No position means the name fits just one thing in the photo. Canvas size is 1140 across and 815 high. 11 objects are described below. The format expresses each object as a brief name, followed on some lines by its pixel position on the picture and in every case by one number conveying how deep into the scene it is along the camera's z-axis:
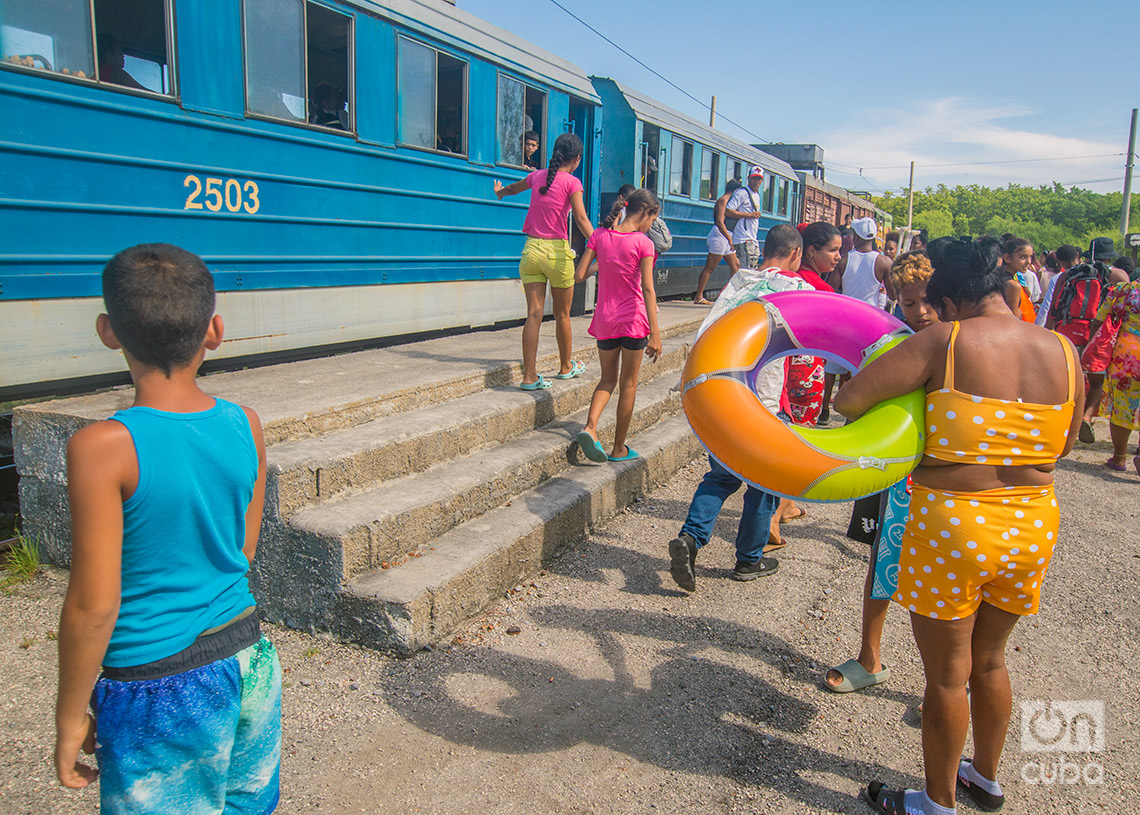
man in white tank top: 6.73
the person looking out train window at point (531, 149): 8.22
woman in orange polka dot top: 2.18
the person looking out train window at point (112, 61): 4.37
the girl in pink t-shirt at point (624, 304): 4.81
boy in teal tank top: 1.33
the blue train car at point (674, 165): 10.99
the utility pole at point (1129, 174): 35.81
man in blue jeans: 3.80
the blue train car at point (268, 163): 4.14
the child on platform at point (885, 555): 3.02
